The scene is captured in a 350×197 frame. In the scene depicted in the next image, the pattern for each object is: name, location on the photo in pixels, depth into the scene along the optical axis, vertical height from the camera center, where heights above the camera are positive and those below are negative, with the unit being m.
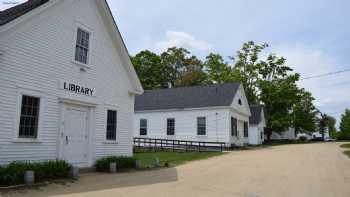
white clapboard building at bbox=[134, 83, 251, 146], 27.64 +2.31
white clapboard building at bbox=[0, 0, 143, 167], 9.27 +1.96
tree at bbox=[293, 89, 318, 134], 49.62 +4.72
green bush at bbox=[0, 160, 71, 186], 7.92 -0.98
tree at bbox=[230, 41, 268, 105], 47.03 +10.78
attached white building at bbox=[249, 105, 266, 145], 39.31 +1.66
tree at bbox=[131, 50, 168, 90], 56.25 +12.72
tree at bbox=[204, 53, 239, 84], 46.28 +11.18
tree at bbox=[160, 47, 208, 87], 58.16 +14.36
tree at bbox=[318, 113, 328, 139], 74.13 +4.49
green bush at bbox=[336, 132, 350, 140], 62.53 +0.79
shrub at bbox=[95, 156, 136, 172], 11.98 -1.03
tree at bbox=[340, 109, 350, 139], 61.11 +2.99
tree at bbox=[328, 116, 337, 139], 107.95 +5.35
